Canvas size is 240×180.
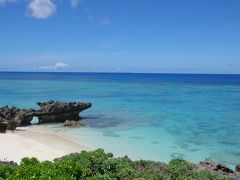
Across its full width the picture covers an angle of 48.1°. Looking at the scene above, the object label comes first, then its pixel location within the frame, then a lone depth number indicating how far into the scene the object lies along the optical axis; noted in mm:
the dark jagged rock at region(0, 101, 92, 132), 22124
